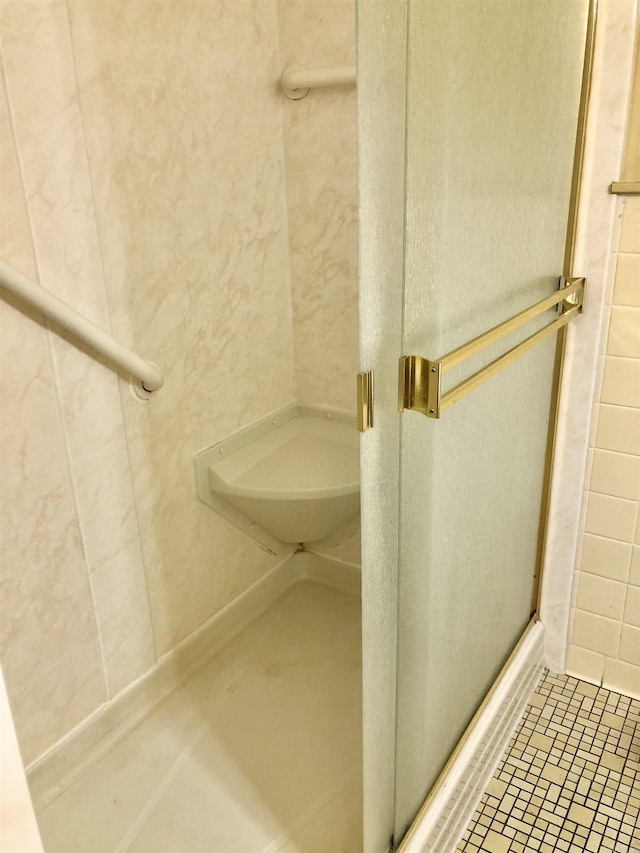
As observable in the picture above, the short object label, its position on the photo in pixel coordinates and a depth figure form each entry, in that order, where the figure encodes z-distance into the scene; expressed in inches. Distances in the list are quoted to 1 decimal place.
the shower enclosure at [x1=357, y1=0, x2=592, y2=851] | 29.6
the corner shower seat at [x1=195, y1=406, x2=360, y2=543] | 63.0
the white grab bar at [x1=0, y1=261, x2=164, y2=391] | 43.8
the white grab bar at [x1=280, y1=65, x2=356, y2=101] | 60.2
